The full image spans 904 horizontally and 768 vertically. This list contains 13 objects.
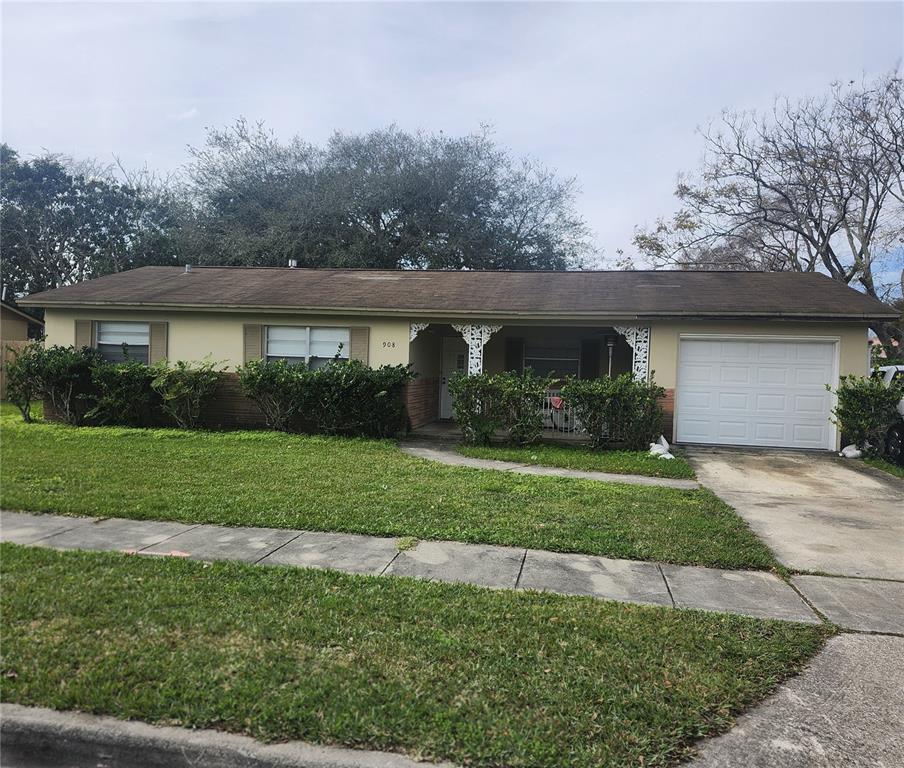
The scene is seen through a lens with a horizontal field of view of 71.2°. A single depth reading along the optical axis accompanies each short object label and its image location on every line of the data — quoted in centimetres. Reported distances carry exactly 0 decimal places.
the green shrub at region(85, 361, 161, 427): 1195
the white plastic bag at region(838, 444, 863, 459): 1075
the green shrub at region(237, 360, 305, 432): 1162
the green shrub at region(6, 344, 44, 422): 1220
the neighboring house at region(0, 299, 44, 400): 2159
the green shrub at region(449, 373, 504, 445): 1112
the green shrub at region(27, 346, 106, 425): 1211
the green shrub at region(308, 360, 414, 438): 1137
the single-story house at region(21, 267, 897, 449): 1155
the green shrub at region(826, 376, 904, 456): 1046
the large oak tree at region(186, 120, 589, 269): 2583
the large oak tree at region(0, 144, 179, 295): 3050
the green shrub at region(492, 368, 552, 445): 1096
